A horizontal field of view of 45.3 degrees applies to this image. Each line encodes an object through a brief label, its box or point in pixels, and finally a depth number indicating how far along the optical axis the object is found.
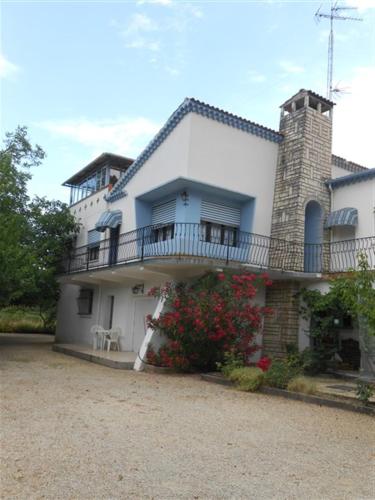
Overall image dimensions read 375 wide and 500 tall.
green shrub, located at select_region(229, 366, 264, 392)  9.52
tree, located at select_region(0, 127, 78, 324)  13.72
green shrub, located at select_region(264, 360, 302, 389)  9.40
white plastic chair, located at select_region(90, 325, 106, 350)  16.09
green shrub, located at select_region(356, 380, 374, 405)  7.79
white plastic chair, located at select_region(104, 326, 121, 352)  16.24
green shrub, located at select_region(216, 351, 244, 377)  10.66
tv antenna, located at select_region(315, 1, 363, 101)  16.44
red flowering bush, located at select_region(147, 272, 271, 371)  11.45
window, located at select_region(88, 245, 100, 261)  19.06
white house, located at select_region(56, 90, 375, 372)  13.46
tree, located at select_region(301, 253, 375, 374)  7.84
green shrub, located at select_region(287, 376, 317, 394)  8.97
